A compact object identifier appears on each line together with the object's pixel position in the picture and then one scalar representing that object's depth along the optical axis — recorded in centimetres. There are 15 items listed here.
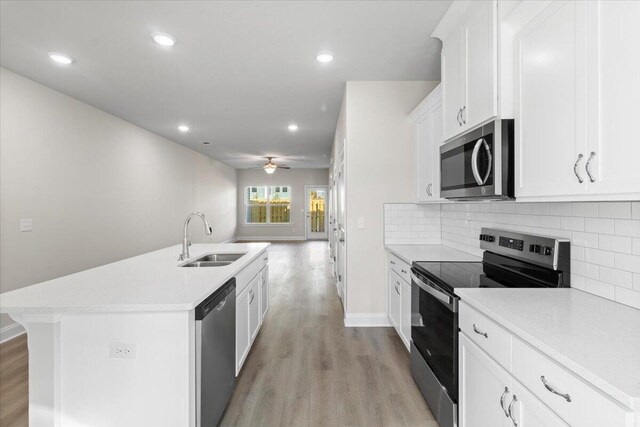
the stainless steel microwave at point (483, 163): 169
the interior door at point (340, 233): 398
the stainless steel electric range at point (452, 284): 170
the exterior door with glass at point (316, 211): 1196
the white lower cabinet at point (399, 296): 269
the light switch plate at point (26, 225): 345
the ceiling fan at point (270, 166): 912
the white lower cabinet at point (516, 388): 88
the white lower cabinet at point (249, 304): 241
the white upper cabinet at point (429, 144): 280
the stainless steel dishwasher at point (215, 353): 161
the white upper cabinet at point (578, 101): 107
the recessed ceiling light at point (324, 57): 295
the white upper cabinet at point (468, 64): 175
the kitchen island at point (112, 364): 150
